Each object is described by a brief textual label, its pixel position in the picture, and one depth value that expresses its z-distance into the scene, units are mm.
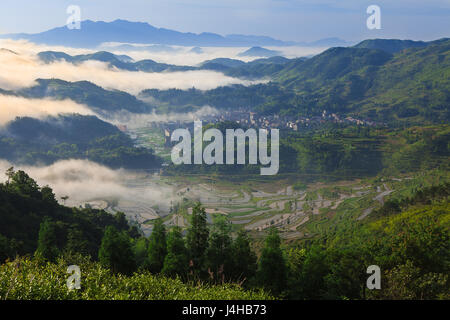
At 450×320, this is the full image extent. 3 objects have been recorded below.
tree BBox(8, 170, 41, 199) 42244
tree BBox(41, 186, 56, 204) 43488
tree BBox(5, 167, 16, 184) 44750
